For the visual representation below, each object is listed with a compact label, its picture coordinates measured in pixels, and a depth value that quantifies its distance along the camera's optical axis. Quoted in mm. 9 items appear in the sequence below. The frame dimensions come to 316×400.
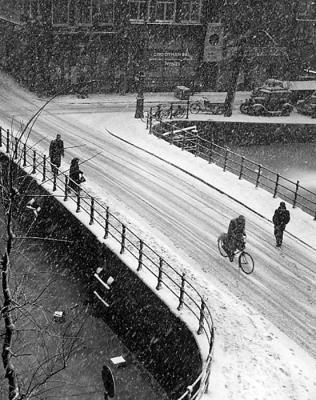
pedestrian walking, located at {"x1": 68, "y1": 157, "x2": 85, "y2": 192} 21047
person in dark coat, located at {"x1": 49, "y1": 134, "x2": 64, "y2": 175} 22641
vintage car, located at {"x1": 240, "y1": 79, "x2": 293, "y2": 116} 38219
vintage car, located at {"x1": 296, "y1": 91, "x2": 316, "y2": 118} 39969
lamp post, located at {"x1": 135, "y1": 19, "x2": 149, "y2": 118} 32447
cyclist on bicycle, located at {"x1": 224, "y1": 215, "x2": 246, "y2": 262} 17625
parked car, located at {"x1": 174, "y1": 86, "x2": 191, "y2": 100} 39750
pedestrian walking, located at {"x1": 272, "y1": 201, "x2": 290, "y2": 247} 18891
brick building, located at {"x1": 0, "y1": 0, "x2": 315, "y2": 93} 38844
